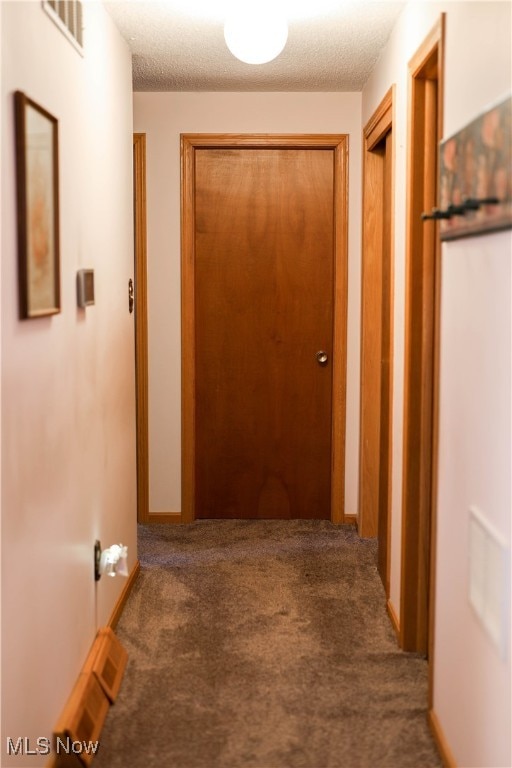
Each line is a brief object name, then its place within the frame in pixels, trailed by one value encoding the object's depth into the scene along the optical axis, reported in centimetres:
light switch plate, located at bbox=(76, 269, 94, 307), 265
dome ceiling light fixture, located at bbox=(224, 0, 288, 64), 312
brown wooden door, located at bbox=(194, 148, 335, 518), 469
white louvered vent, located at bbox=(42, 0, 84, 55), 230
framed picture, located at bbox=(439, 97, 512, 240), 174
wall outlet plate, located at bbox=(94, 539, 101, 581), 293
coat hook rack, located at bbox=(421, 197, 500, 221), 184
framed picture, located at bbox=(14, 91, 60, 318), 197
